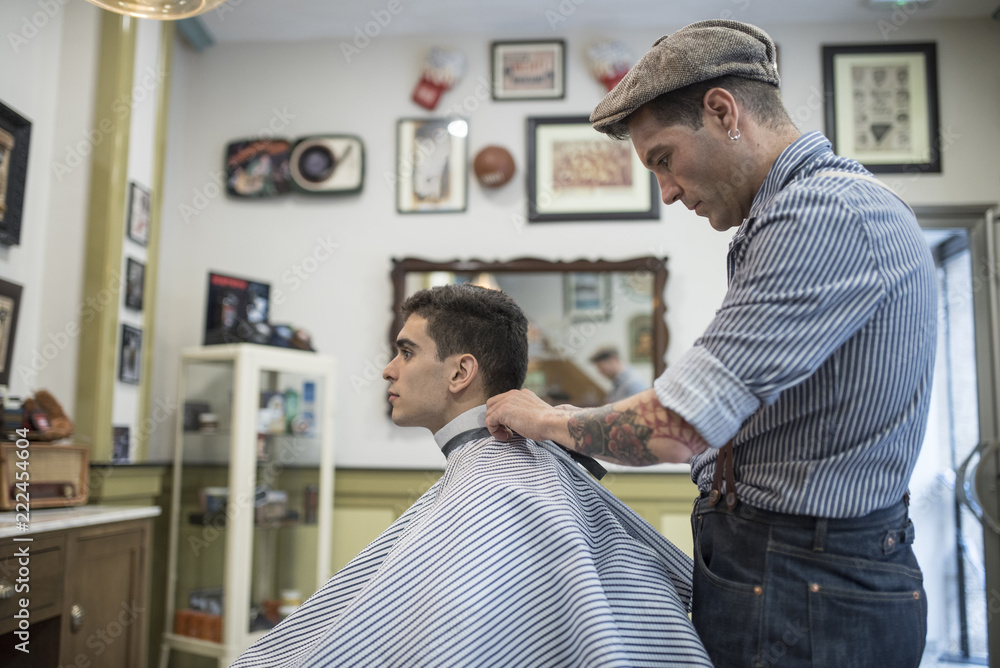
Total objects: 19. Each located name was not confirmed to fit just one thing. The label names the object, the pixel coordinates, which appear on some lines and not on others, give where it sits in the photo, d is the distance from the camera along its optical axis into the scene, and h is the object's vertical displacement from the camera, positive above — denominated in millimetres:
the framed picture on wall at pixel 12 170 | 2707 +779
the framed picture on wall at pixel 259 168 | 4078 +1180
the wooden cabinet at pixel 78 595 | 2127 -579
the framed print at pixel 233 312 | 3576 +408
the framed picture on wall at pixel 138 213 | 3447 +807
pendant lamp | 2115 +1036
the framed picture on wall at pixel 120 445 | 3299 -184
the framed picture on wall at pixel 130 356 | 3377 +188
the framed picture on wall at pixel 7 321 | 2744 +264
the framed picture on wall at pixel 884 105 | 3859 +1476
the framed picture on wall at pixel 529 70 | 4047 +1685
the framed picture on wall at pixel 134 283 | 3406 +501
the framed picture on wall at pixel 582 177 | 3941 +1130
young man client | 1140 -268
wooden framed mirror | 3811 +448
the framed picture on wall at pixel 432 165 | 4027 +1193
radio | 2355 -231
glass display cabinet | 3430 -404
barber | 1000 +24
